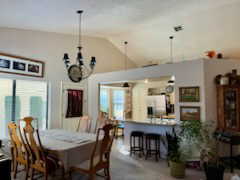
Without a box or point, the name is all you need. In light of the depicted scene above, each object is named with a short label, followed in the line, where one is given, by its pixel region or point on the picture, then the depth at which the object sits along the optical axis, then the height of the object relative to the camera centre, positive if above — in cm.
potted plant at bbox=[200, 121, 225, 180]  314 -107
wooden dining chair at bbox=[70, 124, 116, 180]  289 -105
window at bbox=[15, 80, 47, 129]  476 -5
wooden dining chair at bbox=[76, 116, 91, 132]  489 -67
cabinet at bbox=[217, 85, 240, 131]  423 -17
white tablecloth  283 -76
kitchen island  465 -80
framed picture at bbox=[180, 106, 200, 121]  427 -31
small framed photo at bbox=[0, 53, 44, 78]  440 +86
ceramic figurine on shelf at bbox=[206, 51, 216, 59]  509 +126
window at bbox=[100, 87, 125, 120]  820 -12
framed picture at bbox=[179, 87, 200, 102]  429 +13
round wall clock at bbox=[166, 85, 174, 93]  758 +44
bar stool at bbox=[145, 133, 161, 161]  470 -123
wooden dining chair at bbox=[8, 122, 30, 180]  322 -95
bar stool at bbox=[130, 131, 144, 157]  501 -124
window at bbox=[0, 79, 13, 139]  440 -12
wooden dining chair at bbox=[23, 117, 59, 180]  290 -97
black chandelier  588 +93
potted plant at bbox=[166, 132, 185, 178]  355 -121
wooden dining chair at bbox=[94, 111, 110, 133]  474 -54
